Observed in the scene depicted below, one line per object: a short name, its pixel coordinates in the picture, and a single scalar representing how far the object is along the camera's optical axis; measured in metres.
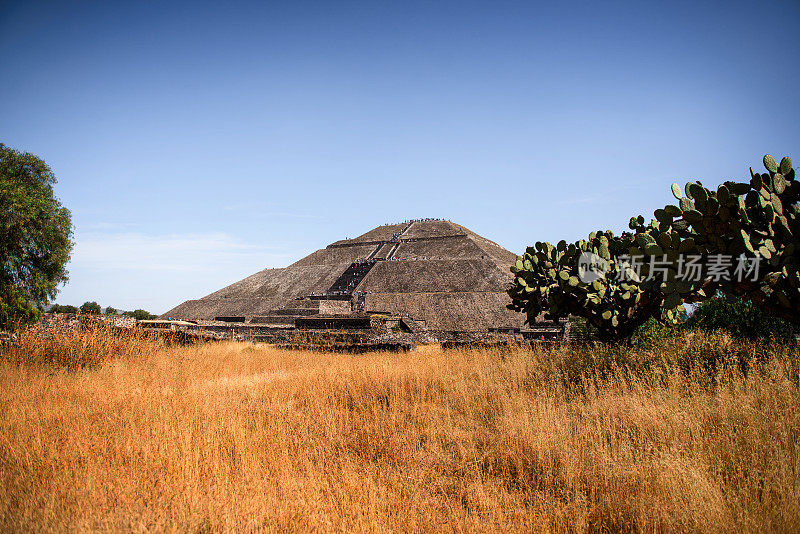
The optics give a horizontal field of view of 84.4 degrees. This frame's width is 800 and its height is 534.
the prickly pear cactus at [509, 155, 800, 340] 6.19
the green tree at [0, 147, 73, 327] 23.16
